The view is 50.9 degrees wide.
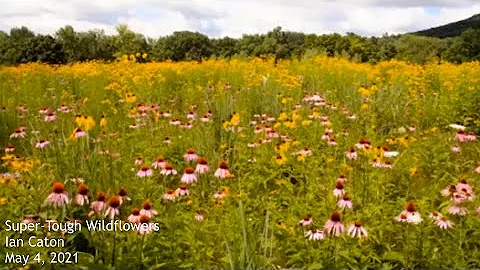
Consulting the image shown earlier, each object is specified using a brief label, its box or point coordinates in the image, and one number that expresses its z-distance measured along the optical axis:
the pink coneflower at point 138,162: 3.01
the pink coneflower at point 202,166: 2.68
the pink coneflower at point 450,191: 2.43
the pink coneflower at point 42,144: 3.21
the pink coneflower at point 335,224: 2.02
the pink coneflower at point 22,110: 4.85
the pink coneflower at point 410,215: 2.20
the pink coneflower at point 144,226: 2.09
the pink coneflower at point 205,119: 4.17
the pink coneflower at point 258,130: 3.91
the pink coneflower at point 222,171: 2.67
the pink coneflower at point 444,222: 2.27
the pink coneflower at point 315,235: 2.16
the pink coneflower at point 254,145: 3.66
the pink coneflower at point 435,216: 2.35
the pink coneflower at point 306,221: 2.29
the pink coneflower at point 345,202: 2.16
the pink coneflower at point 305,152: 3.32
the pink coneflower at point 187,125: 4.03
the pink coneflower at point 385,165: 2.92
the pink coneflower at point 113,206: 2.04
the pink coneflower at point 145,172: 2.67
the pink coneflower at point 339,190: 2.29
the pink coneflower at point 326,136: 3.65
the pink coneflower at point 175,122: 4.17
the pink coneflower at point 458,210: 2.35
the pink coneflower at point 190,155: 2.97
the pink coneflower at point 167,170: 2.70
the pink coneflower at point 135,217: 2.19
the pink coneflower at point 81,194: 2.17
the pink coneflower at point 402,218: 2.26
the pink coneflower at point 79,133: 2.94
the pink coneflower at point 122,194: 2.35
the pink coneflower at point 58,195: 2.09
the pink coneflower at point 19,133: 3.56
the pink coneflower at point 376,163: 2.92
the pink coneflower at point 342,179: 2.45
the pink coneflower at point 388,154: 2.96
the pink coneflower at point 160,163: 2.78
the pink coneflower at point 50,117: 3.62
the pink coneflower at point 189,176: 2.63
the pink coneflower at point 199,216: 2.52
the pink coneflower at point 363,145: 2.90
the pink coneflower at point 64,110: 4.30
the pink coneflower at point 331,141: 3.54
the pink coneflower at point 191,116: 4.46
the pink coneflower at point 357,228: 2.06
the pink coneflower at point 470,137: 3.32
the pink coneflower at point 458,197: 2.35
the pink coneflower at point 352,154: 2.89
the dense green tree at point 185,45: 38.62
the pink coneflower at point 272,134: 3.78
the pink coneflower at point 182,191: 2.65
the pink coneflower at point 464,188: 2.41
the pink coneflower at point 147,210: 2.20
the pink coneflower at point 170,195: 2.55
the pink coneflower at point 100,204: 2.12
